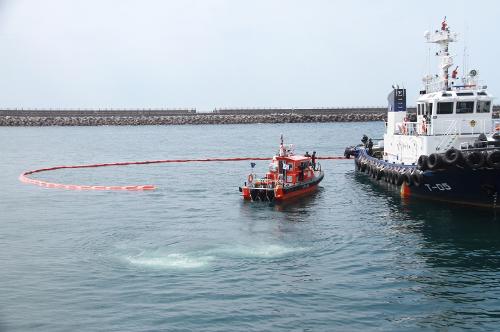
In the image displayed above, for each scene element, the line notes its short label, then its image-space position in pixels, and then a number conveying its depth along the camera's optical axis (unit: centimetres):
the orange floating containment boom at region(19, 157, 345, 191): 4203
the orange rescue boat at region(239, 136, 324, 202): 3478
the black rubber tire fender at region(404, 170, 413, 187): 3334
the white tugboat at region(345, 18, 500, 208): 2886
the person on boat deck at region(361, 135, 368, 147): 5377
